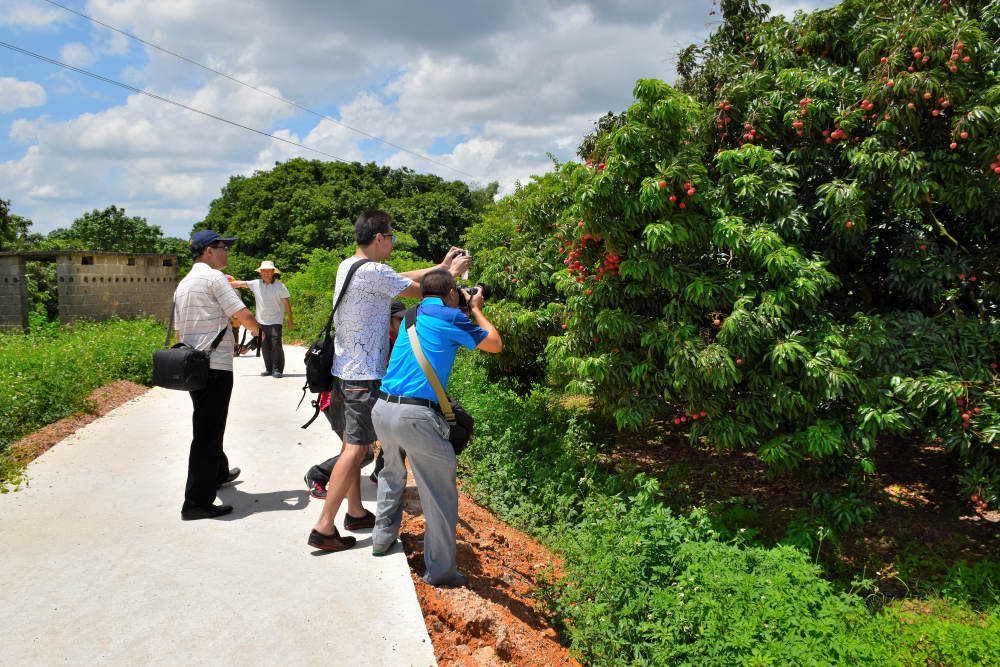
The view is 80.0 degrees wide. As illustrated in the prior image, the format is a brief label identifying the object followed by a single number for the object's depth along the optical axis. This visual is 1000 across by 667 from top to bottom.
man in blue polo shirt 3.04
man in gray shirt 3.89
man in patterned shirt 3.45
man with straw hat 8.52
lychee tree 4.48
